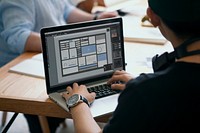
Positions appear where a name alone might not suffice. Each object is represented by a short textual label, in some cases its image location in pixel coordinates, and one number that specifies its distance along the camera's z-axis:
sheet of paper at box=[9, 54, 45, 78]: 1.74
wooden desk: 1.52
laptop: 1.53
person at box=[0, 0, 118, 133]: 1.99
